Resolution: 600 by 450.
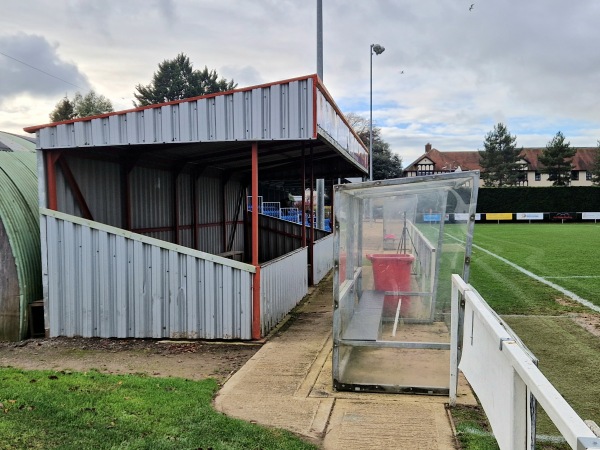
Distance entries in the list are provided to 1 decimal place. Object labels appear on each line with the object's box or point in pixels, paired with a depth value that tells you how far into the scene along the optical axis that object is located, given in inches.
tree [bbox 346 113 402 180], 2583.7
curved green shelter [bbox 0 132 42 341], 312.7
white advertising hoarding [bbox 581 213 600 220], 1641.2
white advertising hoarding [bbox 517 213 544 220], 1676.9
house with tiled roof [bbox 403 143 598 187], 2925.7
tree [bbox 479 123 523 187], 2694.4
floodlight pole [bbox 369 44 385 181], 1065.9
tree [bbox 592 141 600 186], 2532.0
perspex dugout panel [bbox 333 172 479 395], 227.8
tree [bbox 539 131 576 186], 2529.5
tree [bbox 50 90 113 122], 2484.0
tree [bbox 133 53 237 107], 2529.5
